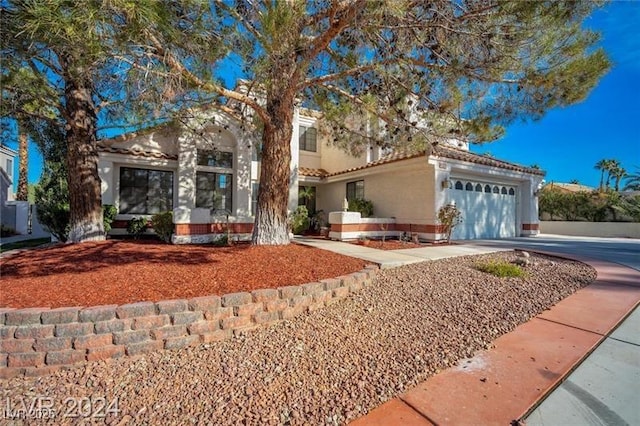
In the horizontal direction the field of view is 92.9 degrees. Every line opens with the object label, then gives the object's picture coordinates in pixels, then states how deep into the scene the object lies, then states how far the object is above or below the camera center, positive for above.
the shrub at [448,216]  11.81 -0.10
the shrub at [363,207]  14.85 +0.28
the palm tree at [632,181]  19.65 +2.24
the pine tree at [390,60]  4.82 +2.93
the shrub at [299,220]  14.07 -0.38
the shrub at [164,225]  10.48 -0.51
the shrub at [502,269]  6.38 -1.20
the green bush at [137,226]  11.92 -0.63
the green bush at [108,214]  10.95 -0.17
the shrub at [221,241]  9.50 -0.99
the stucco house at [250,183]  11.98 +1.34
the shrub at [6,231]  16.05 -1.23
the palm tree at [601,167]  37.20 +6.04
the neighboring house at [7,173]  19.77 +2.55
